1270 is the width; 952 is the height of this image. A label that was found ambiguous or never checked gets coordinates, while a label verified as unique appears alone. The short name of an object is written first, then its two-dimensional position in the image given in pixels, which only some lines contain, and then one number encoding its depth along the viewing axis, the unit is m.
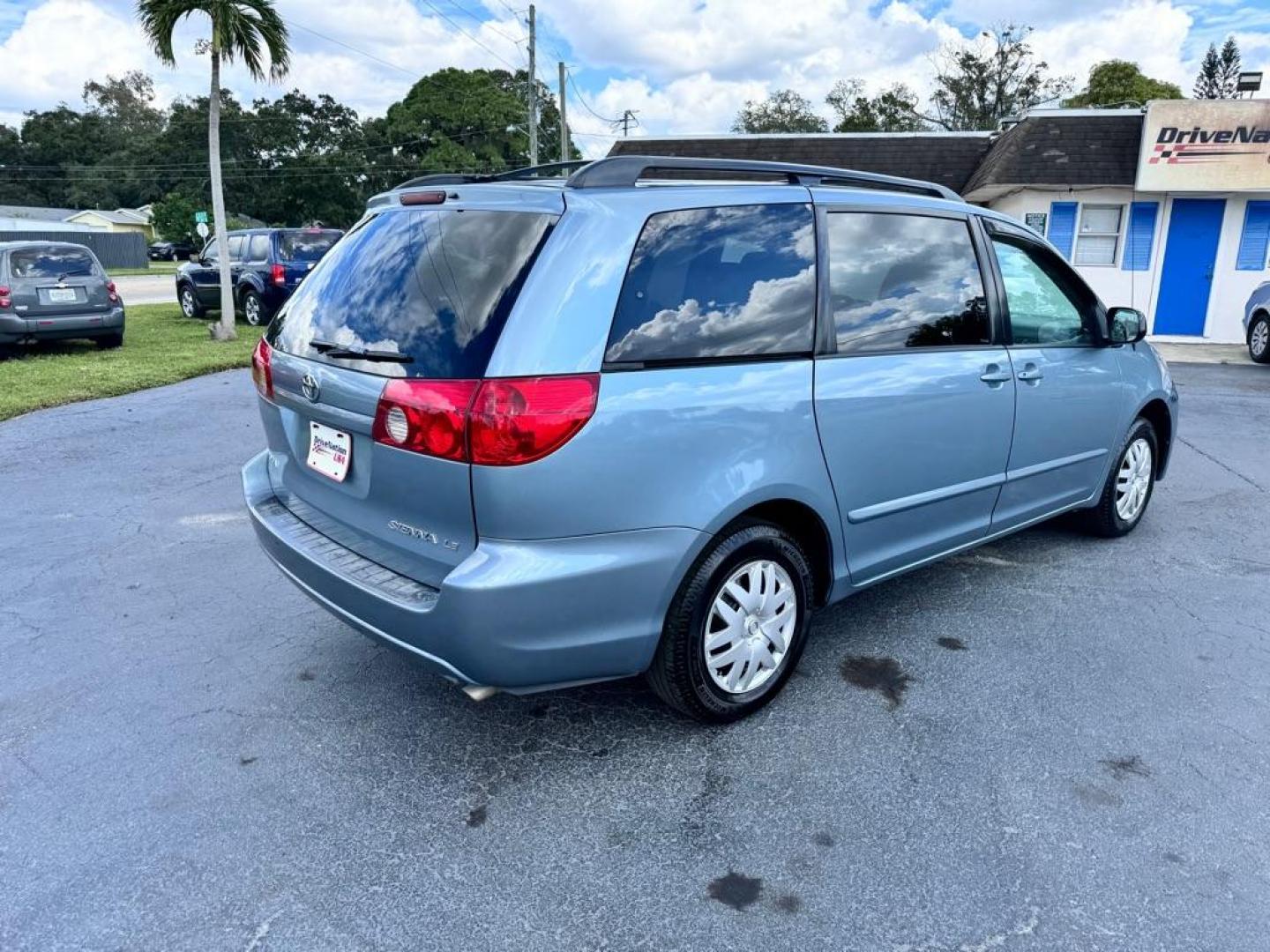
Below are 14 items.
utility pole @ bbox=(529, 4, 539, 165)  29.92
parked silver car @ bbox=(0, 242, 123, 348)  11.23
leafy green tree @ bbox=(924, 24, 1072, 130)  45.25
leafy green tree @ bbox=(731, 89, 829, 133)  53.03
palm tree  12.84
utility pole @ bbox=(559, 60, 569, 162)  31.56
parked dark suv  14.80
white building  14.86
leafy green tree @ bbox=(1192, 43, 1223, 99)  66.75
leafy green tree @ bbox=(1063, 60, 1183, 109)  40.72
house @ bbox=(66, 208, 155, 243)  69.50
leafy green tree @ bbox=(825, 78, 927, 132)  46.72
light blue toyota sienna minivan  2.37
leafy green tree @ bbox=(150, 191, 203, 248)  61.59
